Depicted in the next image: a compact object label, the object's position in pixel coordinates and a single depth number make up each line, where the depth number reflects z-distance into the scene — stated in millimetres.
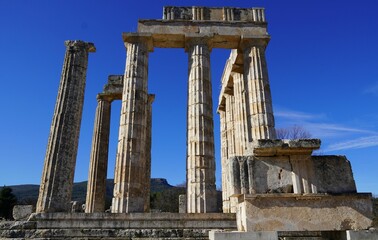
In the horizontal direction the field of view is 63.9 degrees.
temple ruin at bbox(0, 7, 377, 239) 5484
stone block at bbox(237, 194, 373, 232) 5312
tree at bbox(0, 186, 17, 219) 55031
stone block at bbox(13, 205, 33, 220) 15500
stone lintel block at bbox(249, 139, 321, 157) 5484
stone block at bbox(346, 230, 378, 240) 5039
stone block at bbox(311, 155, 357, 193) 5613
